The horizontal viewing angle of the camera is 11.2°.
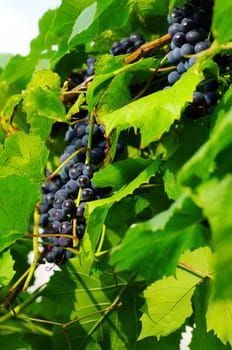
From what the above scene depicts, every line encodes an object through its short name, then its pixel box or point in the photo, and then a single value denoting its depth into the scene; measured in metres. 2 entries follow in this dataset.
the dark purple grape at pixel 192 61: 1.18
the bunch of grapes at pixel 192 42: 1.20
